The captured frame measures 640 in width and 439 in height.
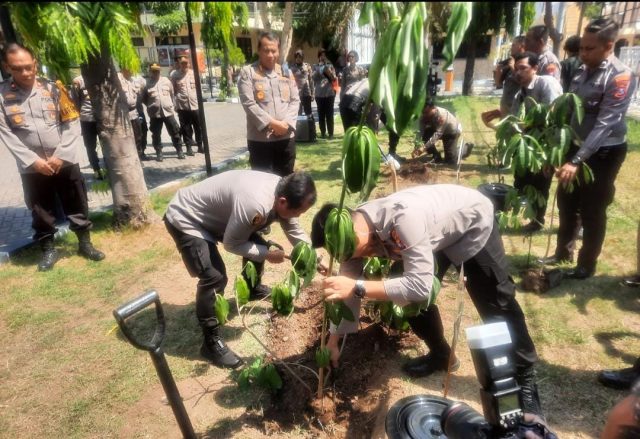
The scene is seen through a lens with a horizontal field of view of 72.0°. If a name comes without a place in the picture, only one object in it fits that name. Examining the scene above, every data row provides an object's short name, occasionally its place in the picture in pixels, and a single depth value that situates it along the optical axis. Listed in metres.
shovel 1.58
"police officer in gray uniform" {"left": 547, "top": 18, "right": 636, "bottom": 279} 2.91
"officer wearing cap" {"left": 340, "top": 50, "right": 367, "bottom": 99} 8.93
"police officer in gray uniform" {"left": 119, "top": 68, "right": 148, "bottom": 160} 7.17
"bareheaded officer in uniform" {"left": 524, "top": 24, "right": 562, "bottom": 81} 4.58
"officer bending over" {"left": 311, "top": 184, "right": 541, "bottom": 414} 1.93
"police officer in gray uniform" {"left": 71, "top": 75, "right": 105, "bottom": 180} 6.39
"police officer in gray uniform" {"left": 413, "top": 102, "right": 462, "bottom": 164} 7.14
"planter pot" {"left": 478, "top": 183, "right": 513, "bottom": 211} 4.49
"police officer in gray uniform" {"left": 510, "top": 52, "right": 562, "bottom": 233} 3.96
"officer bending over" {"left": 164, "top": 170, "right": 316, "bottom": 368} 2.49
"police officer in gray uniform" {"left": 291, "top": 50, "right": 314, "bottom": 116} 10.48
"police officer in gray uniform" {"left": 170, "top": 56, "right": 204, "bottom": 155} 8.13
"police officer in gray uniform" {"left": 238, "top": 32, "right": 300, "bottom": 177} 4.61
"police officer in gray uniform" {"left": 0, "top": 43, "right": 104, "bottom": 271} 3.85
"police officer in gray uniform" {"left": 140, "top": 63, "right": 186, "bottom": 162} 7.92
